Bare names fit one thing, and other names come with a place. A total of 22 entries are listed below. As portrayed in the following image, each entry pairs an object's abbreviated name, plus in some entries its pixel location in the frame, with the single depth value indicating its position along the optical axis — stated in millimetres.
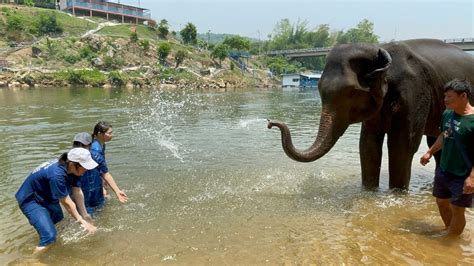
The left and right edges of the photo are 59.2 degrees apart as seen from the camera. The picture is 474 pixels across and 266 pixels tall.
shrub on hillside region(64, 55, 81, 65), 65488
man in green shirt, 4723
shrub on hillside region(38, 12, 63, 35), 77125
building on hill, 96500
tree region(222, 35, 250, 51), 88625
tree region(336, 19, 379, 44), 126375
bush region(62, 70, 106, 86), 57312
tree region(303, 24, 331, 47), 133500
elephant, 6438
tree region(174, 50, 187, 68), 72188
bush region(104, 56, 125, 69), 67125
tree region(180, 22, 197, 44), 87438
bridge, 100500
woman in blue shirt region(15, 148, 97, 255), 4938
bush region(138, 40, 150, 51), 74188
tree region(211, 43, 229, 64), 79562
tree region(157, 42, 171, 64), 71375
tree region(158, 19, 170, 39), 91500
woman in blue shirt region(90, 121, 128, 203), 6320
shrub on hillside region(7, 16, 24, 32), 70812
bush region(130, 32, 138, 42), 74188
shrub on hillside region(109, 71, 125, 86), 58969
